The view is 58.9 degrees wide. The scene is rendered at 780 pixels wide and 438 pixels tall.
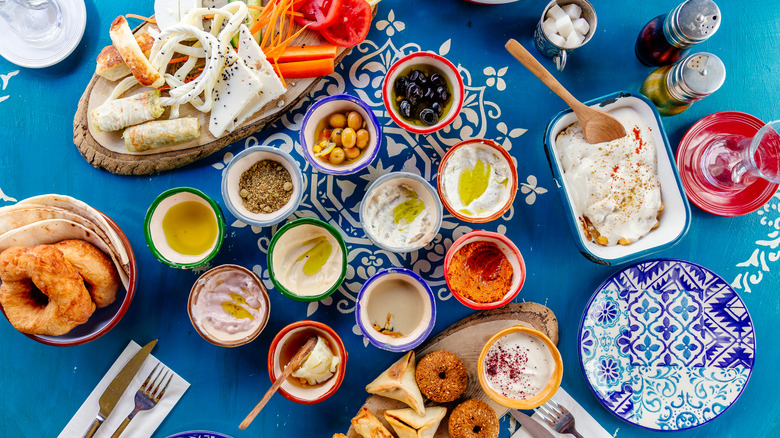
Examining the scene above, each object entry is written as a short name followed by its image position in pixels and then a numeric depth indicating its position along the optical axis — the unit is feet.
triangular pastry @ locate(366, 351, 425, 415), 2.67
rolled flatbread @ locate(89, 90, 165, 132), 2.76
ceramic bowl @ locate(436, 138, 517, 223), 2.70
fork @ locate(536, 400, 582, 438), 2.80
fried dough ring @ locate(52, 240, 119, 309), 2.60
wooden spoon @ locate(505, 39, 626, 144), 2.70
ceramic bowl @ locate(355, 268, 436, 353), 2.69
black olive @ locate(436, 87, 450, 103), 2.77
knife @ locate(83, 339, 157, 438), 2.78
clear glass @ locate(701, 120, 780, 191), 2.71
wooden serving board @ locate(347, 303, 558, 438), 2.80
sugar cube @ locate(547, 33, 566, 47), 2.79
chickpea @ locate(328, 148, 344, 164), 2.74
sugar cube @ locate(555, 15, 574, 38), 2.76
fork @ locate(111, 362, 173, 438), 2.79
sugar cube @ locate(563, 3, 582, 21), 2.80
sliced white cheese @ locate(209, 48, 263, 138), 2.75
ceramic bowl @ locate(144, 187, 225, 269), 2.69
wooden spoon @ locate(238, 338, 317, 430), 2.59
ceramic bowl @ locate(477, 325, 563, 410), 2.62
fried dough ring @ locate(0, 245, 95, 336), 2.53
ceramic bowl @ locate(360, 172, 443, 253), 2.70
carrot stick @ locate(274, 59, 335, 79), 2.80
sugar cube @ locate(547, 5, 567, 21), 2.79
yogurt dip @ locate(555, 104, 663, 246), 2.74
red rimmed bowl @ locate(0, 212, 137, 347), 2.70
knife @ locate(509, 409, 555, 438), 2.79
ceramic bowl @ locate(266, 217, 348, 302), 2.68
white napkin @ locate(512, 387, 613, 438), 2.83
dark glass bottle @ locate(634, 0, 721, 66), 2.70
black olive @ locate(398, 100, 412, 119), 2.75
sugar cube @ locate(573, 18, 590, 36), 2.79
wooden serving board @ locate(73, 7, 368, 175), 2.84
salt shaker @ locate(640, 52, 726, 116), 2.68
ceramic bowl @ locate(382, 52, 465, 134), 2.74
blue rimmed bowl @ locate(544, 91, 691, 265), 2.71
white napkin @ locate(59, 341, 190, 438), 2.83
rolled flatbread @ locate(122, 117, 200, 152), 2.78
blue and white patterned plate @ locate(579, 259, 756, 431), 2.81
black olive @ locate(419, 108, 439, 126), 2.74
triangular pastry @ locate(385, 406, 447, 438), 2.66
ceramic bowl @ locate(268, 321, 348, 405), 2.67
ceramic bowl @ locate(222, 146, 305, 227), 2.69
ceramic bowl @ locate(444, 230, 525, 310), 2.66
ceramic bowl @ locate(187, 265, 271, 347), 2.70
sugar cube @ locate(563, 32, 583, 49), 2.77
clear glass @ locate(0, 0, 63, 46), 2.86
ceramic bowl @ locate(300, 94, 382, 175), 2.72
